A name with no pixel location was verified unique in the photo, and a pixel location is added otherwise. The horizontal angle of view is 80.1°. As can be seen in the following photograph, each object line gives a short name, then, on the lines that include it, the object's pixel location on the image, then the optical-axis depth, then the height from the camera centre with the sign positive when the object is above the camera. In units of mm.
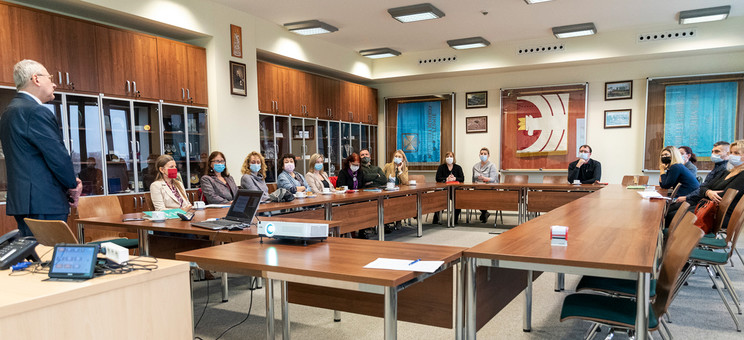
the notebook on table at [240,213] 2957 -488
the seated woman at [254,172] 4992 -331
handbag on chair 3955 -709
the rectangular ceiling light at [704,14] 6297 +1783
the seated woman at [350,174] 6594 -475
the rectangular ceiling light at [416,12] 6162 +1831
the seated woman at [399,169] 7422 -469
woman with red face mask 4211 -429
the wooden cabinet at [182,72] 5465 +940
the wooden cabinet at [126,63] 4871 +945
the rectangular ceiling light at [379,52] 8727 +1777
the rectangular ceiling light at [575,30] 7125 +1786
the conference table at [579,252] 1704 -509
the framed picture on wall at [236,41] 6270 +1468
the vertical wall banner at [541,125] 8539 +283
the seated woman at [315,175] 5941 -438
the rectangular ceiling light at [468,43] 7977 +1792
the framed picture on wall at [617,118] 8156 +380
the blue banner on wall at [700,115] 7371 +386
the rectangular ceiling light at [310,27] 6844 +1819
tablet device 1427 -379
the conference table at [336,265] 1610 -513
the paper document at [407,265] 1688 -487
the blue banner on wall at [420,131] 9766 +237
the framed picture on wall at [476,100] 9328 +869
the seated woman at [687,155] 6579 -278
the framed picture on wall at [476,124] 9378 +352
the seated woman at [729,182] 4152 -442
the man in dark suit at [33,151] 2562 -25
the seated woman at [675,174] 5051 -438
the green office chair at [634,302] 1893 -776
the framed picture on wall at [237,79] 6266 +931
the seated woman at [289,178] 5363 -430
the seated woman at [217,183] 4707 -425
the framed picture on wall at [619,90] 8078 +899
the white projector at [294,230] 2215 -442
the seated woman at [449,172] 8055 -575
